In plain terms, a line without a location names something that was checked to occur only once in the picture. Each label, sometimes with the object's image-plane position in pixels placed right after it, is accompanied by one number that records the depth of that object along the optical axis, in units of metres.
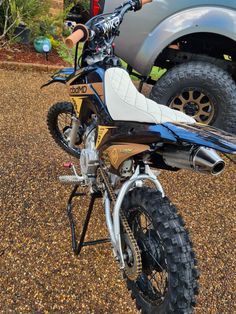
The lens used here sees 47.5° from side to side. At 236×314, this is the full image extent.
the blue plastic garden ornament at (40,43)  4.75
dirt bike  1.18
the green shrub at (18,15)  4.43
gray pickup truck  2.66
